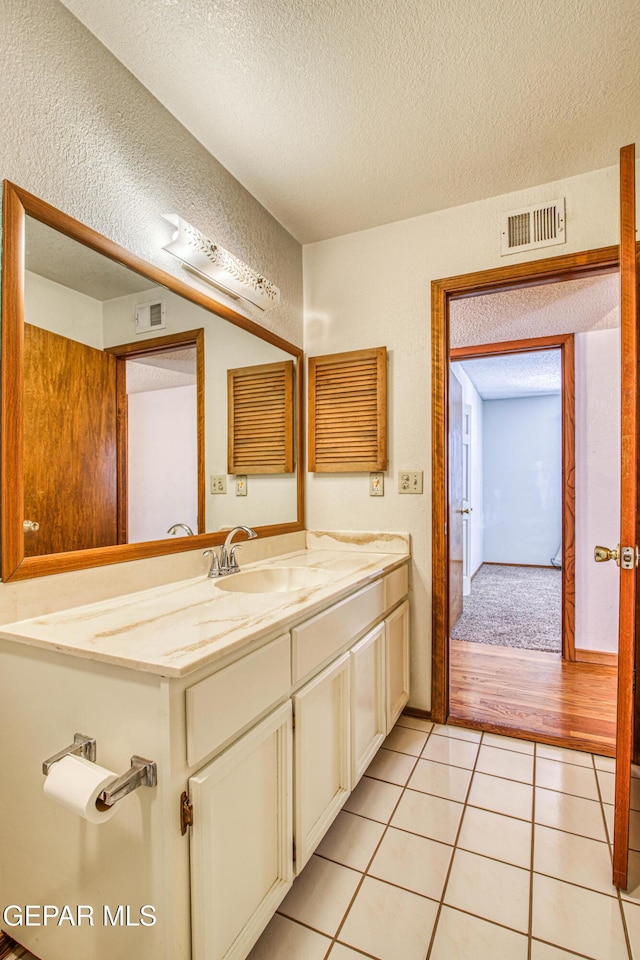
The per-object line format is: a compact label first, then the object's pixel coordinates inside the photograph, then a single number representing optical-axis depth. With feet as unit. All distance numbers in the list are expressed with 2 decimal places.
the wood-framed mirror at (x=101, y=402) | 3.76
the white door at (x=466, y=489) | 15.88
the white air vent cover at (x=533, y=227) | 6.61
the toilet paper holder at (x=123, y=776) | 2.70
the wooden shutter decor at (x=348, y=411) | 7.59
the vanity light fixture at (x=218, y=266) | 5.14
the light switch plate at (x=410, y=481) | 7.44
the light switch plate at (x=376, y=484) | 7.71
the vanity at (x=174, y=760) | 2.89
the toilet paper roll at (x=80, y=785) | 2.72
